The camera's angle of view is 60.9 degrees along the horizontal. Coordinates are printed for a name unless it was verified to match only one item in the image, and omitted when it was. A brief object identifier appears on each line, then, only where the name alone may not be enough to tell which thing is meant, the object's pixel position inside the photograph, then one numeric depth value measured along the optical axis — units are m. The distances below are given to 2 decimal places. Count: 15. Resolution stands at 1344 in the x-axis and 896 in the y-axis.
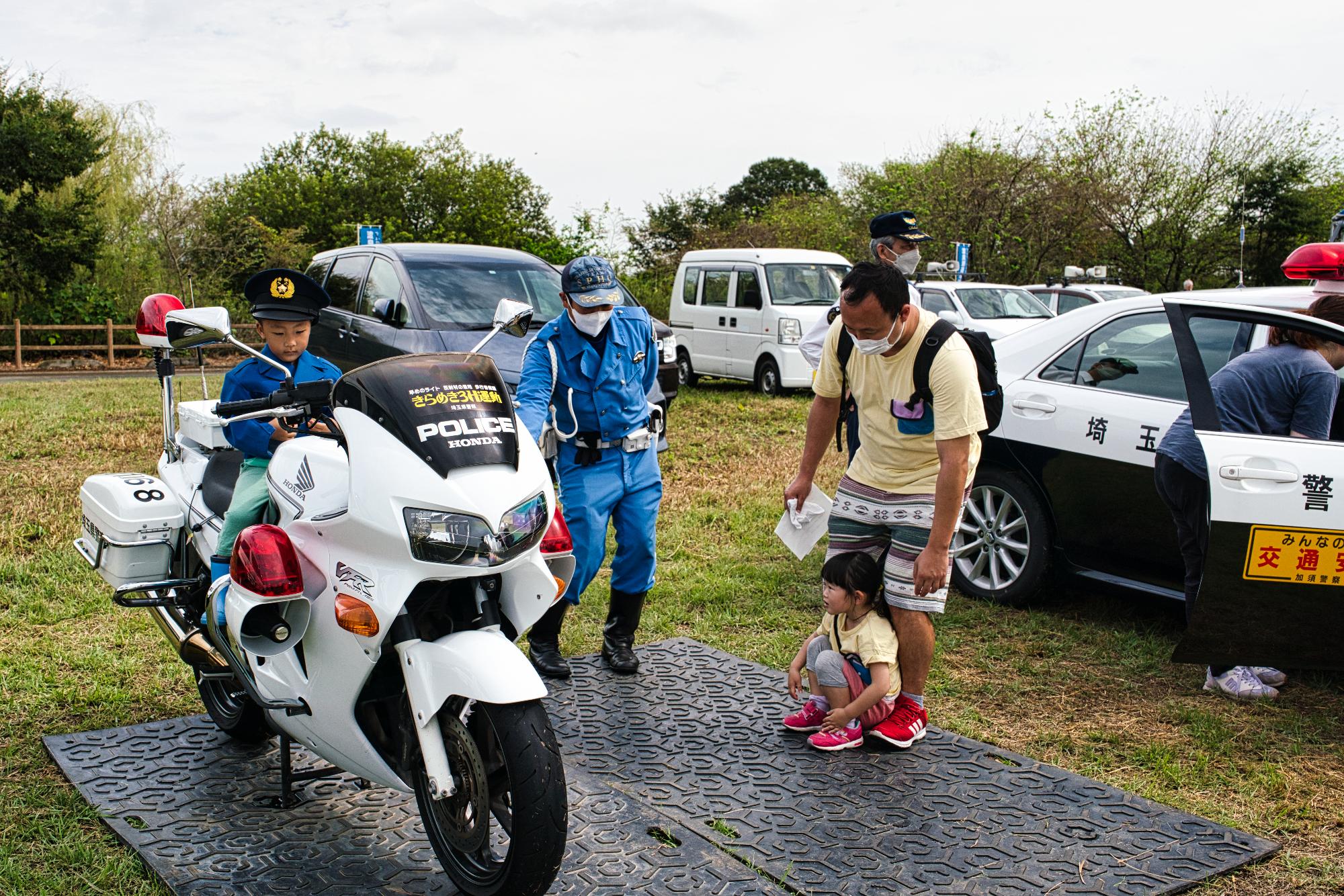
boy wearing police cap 3.71
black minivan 9.16
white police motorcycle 2.82
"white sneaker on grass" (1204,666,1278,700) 4.66
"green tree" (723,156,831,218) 60.91
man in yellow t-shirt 3.93
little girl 4.17
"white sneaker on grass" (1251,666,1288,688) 4.76
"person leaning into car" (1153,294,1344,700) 4.46
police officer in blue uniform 4.66
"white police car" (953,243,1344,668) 4.20
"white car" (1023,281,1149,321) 16.64
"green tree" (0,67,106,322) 25.45
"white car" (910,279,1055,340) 15.23
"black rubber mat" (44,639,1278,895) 3.25
